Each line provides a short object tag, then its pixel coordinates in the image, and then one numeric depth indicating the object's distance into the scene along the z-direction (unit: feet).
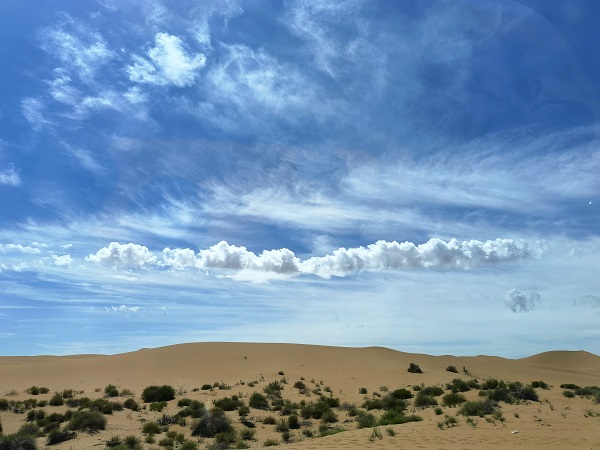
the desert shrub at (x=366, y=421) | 68.23
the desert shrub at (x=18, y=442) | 56.49
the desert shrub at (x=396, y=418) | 67.97
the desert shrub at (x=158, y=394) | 101.81
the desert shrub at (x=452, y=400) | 89.29
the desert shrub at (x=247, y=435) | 65.57
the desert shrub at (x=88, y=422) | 70.64
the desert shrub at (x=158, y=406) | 90.09
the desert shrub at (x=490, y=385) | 113.60
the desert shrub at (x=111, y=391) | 109.81
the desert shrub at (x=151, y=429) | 69.26
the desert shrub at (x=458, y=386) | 111.19
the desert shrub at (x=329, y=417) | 76.09
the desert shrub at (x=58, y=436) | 64.28
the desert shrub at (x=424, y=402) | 90.44
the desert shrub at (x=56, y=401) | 96.17
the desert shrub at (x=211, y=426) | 67.62
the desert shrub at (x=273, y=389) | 108.37
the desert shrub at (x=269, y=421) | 75.25
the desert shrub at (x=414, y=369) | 157.69
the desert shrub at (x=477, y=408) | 70.99
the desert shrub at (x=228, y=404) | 89.86
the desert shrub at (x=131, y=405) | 91.22
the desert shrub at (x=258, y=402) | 91.35
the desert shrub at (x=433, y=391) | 105.61
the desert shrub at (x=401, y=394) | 102.06
